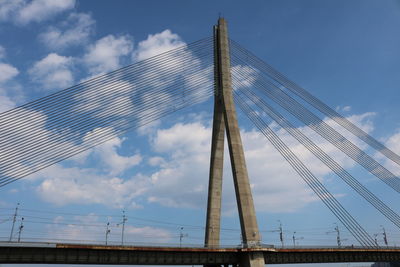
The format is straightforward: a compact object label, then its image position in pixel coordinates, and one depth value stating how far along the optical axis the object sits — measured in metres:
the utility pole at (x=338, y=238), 90.07
